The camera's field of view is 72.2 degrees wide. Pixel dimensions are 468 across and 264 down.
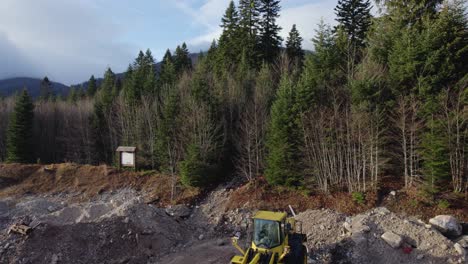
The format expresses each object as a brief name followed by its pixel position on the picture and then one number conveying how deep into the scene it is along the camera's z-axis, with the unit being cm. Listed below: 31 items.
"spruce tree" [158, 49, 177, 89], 3898
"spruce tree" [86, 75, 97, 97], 5809
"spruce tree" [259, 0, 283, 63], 3669
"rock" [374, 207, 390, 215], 1520
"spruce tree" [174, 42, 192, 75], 4792
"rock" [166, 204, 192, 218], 2026
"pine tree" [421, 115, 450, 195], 1708
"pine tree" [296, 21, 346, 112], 2156
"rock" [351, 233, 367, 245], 1339
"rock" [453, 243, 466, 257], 1207
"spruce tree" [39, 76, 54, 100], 6732
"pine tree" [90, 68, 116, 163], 3969
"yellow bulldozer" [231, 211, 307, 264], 1016
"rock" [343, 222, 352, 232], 1460
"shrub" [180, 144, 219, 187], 2388
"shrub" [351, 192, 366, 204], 1800
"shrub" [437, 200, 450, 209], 1616
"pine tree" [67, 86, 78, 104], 5518
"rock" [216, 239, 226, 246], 1602
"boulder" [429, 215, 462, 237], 1372
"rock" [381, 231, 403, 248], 1275
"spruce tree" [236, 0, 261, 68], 3547
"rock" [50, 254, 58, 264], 1323
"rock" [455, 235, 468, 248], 1257
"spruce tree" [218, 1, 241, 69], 3691
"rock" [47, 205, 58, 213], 2155
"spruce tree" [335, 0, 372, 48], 3206
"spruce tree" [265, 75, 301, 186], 2122
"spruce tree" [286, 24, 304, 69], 3897
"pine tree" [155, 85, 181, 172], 2723
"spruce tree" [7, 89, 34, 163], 3641
